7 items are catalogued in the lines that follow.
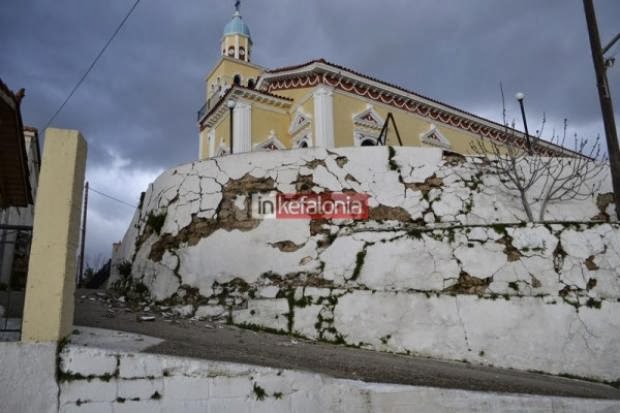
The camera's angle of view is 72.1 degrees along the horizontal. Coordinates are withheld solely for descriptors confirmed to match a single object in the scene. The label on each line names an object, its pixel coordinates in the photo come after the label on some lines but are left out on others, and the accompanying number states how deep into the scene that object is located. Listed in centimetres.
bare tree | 631
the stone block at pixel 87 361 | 286
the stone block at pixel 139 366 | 289
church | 1502
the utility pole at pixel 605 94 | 640
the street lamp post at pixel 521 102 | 1148
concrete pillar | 288
